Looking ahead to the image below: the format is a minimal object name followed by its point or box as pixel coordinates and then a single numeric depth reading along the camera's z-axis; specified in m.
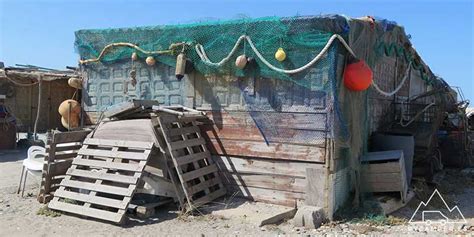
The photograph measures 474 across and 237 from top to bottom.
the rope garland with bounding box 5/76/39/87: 15.05
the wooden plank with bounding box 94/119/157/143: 6.70
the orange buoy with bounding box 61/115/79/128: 8.66
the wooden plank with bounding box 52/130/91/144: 7.28
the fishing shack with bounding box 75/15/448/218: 6.43
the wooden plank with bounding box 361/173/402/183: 7.09
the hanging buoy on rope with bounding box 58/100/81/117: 8.66
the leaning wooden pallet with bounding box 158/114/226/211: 6.46
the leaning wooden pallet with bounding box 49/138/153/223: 6.12
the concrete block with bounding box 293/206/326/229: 6.01
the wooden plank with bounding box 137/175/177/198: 6.72
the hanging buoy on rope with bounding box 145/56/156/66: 7.77
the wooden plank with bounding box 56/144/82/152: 7.45
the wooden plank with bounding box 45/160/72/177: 7.21
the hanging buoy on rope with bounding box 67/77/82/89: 8.95
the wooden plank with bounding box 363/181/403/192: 7.12
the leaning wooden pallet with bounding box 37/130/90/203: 7.16
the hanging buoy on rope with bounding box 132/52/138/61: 8.02
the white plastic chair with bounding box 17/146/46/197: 7.72
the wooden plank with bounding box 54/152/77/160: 7.42
